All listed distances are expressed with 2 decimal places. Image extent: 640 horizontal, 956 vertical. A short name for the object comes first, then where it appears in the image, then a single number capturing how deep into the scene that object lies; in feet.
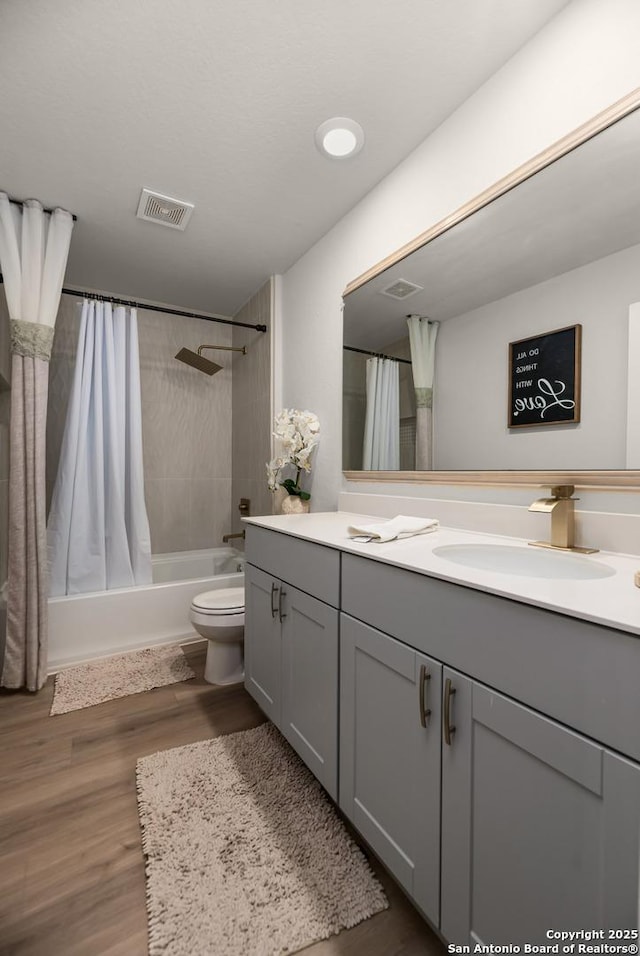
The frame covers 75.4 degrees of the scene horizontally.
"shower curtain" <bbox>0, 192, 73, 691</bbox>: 6.48
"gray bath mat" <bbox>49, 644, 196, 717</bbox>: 6.29
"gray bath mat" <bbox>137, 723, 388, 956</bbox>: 3.10
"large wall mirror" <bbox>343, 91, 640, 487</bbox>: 3.41
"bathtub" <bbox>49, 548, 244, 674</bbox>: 7.31
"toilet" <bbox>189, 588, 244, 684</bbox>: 6.55
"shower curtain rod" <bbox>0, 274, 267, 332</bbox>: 8.03
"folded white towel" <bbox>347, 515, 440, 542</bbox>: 4.09
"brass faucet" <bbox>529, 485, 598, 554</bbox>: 3.49
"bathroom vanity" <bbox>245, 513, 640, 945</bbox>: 1.93
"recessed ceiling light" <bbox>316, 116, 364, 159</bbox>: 5.03
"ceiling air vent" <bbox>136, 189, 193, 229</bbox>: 6.43
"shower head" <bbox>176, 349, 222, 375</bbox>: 9.66
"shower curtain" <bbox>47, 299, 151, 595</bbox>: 7.85
